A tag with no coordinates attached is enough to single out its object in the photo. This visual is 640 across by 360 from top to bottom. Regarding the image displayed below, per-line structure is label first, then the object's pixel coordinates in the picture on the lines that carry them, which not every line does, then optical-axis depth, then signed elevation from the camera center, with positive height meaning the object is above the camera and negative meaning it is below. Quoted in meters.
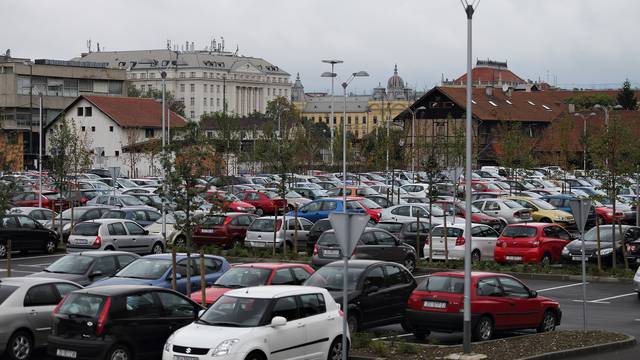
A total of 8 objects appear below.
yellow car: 46.97 -2.03
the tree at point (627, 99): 120.56 +7.31
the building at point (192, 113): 196.46 +10.33
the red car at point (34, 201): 51.27 -1.66
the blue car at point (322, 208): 45.97 -1.79
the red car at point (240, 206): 50.88 -1.92
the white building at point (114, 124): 93.69 +3.65
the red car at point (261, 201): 54.59 -1.78
